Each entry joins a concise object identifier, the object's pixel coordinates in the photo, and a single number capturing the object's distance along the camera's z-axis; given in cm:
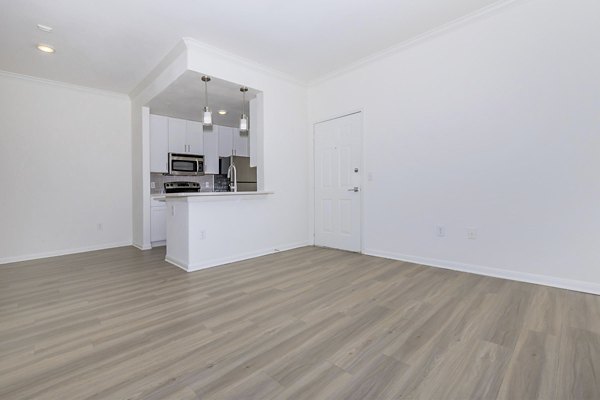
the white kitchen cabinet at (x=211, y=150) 619
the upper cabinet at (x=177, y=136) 557
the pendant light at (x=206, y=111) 344
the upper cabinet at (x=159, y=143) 532
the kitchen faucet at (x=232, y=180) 556
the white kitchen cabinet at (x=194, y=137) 583
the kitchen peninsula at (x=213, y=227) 346
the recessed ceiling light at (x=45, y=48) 340
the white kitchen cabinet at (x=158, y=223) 504
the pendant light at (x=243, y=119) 382
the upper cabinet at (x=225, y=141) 644
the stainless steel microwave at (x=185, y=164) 554
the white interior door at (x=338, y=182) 427
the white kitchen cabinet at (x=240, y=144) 666
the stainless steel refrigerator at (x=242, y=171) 600
